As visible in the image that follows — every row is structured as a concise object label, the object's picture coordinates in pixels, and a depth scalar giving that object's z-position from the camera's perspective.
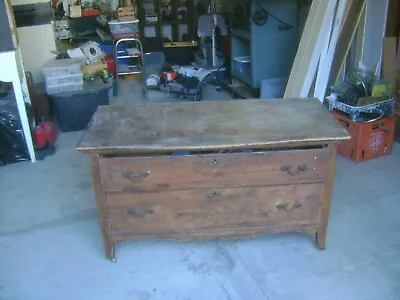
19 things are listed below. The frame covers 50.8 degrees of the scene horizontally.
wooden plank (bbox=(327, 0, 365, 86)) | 2.80
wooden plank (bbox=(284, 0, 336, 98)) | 2.77
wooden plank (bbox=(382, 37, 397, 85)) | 2.86
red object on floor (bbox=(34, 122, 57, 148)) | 2.92
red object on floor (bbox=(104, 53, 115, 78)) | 4.40
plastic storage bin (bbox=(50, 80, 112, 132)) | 3.22
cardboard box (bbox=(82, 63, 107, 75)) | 3.61
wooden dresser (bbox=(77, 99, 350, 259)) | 1.62
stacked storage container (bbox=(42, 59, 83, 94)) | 3.26
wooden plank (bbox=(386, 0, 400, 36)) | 2.93
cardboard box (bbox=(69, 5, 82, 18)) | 4.98
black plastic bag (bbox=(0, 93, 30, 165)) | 2.68
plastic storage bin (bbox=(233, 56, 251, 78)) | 3.76
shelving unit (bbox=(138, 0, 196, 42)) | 5.52
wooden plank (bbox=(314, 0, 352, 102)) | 2.75
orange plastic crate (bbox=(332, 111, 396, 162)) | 2.60
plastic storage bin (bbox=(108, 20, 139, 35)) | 4.69
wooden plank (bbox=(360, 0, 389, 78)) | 2.81
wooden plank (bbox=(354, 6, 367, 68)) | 2.83
